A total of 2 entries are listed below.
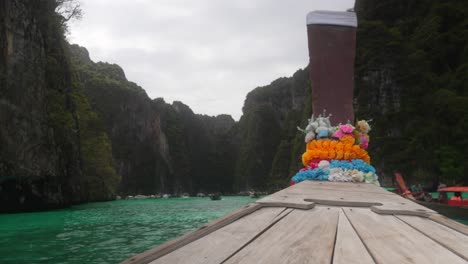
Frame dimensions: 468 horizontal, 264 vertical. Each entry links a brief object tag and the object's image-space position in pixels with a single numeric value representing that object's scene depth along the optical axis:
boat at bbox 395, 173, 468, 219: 16.59
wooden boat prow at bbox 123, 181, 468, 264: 1.66
